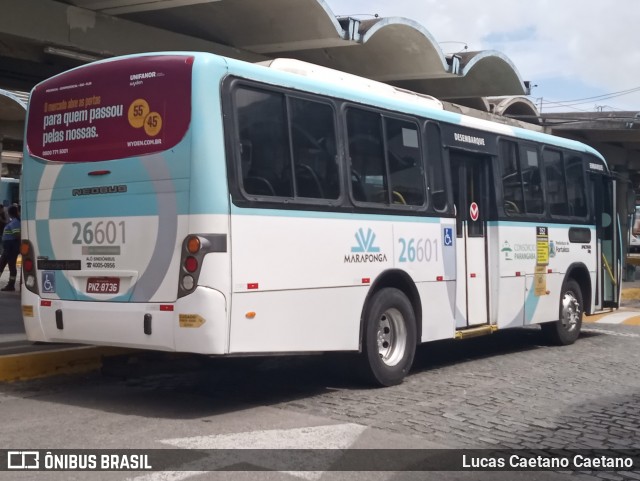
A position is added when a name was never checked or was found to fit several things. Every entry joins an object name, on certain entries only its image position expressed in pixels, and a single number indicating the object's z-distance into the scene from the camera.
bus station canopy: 12.26
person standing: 17.05
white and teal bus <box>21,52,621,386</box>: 6.98
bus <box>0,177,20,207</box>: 36.03
